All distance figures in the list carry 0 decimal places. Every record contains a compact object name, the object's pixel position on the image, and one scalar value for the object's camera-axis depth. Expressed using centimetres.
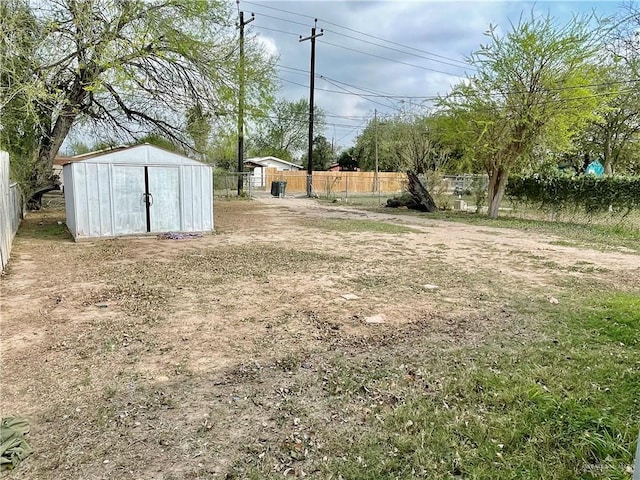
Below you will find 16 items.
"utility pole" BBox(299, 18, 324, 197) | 2398
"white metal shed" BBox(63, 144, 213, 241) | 917
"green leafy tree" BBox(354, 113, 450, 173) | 2114
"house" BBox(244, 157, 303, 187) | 3356
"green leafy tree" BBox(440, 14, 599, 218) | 1227
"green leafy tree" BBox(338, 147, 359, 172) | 4362
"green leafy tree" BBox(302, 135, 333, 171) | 4481
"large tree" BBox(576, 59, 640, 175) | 1805
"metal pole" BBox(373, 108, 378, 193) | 3554
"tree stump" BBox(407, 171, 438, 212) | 1694
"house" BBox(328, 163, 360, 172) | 4348
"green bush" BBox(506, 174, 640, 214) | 1235
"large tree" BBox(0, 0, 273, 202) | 856
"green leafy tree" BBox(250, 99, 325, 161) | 4657
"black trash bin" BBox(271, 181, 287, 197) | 2561
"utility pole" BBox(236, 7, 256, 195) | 1249
